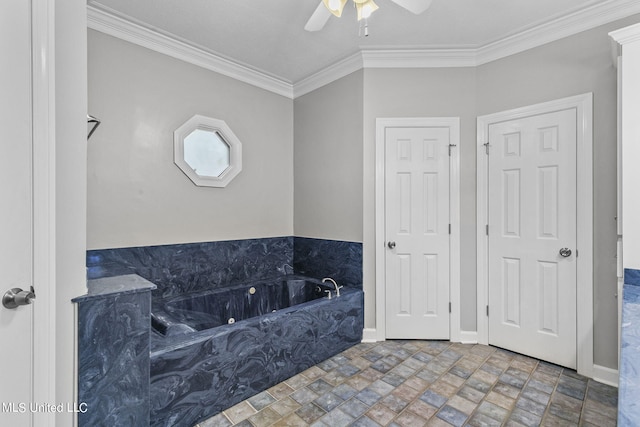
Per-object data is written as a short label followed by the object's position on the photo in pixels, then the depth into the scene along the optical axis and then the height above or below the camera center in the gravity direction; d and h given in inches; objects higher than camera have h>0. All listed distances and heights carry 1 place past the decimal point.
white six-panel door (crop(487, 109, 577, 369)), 91.2 -7.9
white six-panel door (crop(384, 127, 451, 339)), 111.7 -7.6
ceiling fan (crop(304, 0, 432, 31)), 66.1 +48.8
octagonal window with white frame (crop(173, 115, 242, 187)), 108.3 +24.1
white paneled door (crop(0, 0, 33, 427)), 41.0 +1.0
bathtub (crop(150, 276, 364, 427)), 65.7 -36.3
